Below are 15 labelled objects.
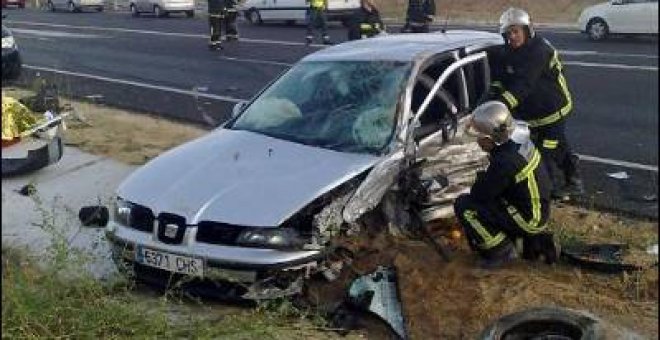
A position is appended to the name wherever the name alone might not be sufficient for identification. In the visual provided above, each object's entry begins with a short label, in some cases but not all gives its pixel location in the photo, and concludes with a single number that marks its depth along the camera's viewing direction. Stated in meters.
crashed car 4.71
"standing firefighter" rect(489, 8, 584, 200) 6.23
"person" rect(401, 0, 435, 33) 11.62
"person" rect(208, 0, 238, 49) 18.98
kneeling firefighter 4.87
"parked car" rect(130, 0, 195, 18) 31.77
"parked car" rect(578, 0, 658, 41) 17.45
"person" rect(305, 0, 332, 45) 18.89
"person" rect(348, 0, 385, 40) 13.47
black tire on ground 3.62
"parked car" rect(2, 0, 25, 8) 37.41
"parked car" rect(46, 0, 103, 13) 38.00
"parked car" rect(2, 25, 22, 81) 12.39
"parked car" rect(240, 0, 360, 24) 24.38
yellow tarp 7.21
